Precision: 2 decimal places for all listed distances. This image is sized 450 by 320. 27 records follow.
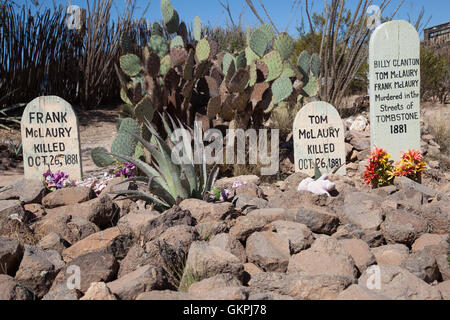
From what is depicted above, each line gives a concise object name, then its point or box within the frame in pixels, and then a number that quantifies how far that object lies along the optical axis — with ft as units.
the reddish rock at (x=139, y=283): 5.41
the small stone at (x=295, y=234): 7.03
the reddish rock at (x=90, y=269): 6.00
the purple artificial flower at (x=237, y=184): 11.41
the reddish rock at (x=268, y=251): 6.49
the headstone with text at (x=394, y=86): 13.25
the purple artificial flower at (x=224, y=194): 9.85
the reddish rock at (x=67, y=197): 10.56
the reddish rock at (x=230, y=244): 6.76
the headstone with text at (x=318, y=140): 13.11
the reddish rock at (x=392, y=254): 6.82
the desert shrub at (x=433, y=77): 30.14
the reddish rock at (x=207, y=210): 8.11
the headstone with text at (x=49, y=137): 12.76
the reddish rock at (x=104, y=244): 6.99
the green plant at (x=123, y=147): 13.74
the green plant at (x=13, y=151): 18.54
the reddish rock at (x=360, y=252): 6.53
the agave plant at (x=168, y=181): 9.18
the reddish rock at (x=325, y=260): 6.19
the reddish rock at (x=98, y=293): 5.03
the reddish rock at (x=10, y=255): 6.50
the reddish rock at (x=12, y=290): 5.45
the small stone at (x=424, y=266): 6.20
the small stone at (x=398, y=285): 5.30
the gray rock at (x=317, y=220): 7.97
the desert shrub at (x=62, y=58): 25.75
